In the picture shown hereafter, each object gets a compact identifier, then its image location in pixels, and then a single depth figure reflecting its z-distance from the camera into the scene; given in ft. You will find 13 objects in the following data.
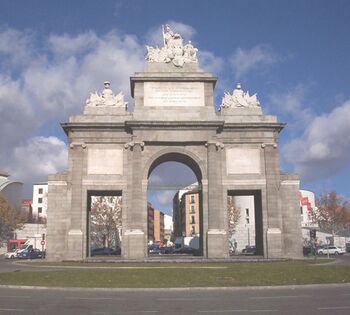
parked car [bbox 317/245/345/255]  235.73
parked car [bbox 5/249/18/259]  219.90
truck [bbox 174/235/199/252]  253.77
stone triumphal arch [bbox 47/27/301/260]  156.56
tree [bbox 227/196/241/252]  302.86
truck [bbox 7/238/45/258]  301.43
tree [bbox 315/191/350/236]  320.07
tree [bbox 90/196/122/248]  305.73
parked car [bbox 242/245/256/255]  223.10
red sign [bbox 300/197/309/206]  403.38
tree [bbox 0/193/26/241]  307.80
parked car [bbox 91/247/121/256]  208.23
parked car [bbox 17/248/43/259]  207.78
